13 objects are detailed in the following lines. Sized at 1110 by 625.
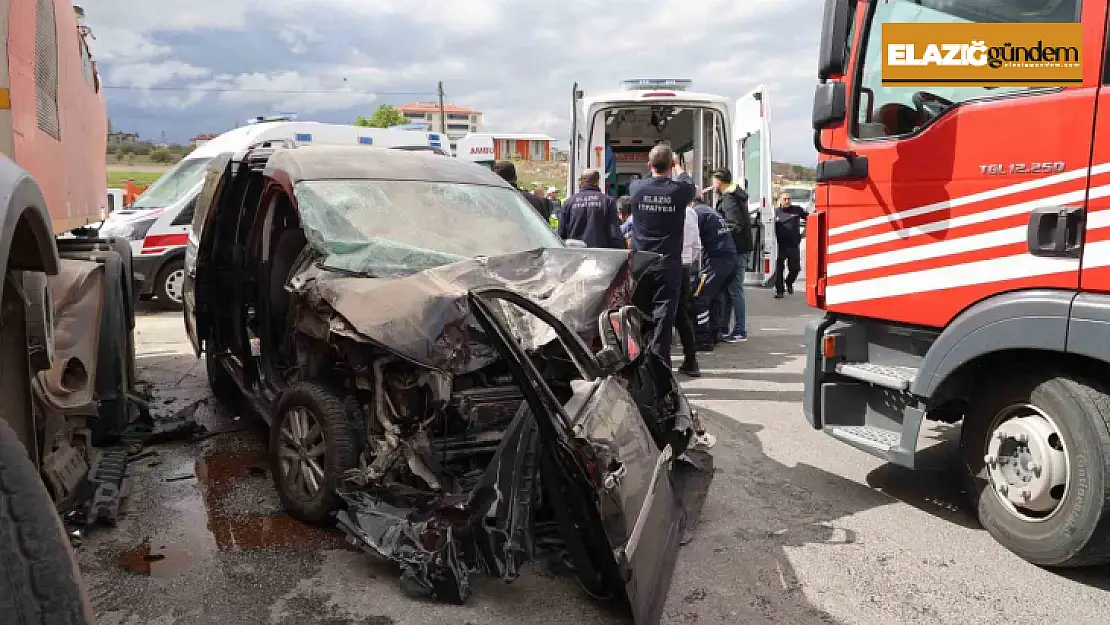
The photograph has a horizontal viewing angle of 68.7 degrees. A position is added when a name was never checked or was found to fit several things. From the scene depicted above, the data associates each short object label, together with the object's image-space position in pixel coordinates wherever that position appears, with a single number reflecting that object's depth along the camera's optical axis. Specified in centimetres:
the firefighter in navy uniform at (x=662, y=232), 679
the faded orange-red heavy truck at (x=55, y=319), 164
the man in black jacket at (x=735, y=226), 934
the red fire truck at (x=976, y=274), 338
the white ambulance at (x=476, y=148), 2330
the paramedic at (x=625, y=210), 987
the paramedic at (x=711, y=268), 854
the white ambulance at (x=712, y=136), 974
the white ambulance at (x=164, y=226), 1082
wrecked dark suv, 314
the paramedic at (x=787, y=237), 1333
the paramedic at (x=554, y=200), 1458
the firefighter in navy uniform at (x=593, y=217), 793
